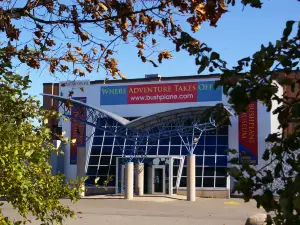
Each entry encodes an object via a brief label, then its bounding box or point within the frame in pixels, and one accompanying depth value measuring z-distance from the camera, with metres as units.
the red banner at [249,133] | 39.06
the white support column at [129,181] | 35.00
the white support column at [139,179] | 37.62
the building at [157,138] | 38.50
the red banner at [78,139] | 42.99
